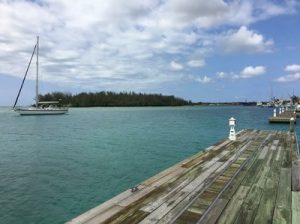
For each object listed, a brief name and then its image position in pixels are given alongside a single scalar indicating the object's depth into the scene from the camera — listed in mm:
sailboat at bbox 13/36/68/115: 55094
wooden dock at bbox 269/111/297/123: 35497
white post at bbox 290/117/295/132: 17869
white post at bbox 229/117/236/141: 13874
